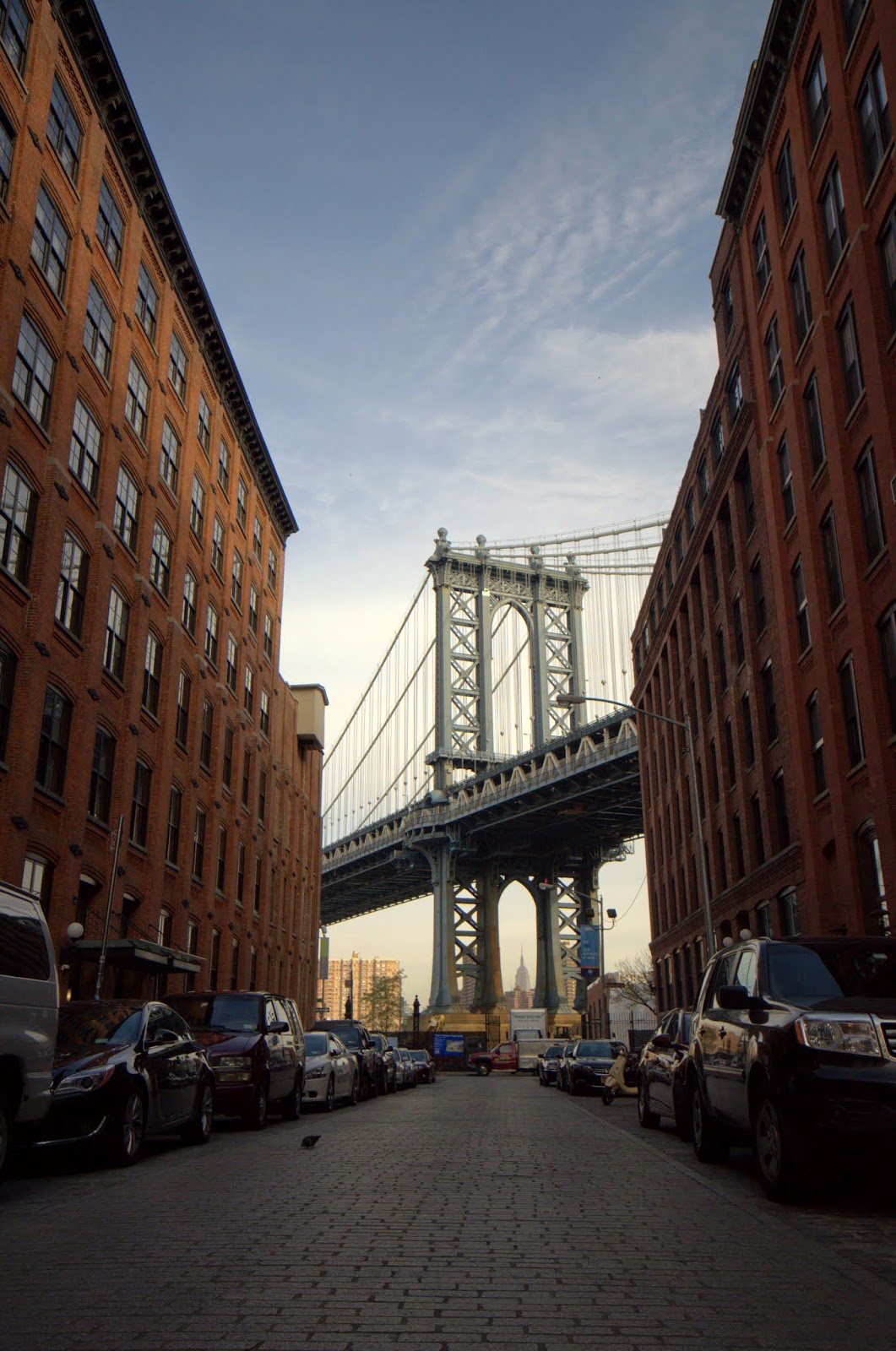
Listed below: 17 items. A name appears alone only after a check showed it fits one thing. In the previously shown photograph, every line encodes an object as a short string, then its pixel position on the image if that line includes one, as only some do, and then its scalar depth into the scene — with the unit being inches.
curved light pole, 1128.2
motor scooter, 1031.0
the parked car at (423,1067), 1754.4
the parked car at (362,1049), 1050.1
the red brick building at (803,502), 912.3
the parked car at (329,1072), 839.7
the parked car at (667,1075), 575.2
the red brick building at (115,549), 864.2
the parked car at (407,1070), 1491.1
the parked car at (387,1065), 1217.6
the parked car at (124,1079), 438.9
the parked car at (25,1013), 359.3
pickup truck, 2613.2
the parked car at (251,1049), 647.1
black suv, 330.0
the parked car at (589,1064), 1200.2
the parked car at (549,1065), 1630.2
